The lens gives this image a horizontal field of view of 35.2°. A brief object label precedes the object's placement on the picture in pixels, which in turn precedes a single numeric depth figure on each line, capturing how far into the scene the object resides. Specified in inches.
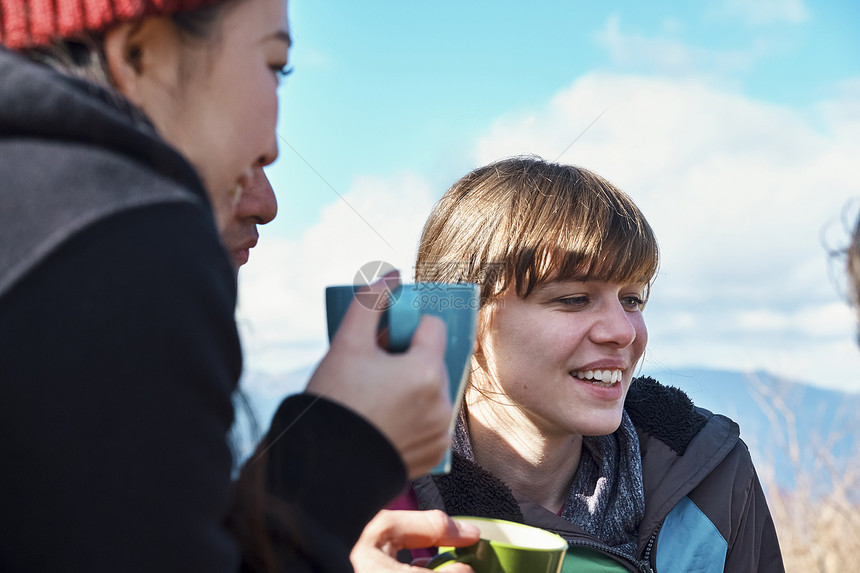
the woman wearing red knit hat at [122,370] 24.8
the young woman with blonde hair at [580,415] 49.1
